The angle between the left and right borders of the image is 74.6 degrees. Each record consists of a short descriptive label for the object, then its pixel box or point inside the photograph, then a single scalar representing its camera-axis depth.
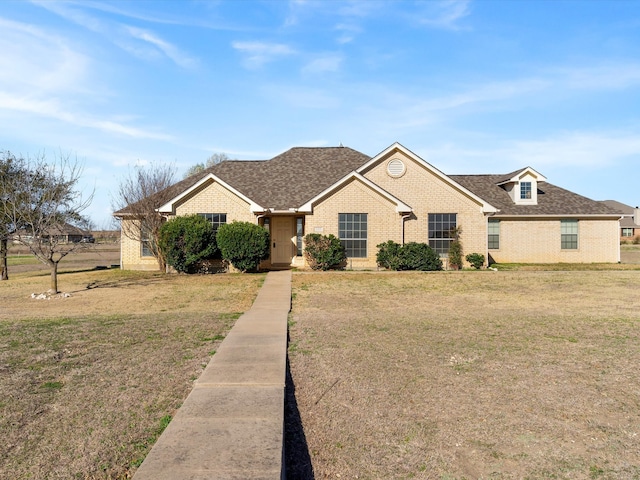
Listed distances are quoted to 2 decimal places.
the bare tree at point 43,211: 15.70
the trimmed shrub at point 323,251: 21.17
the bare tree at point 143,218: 22.28
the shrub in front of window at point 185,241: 20.06
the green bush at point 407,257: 21.39
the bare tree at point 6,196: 19.72
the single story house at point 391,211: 21.77
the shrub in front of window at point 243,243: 20.08
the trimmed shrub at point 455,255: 22.52
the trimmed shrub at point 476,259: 22.45
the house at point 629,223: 70.56
